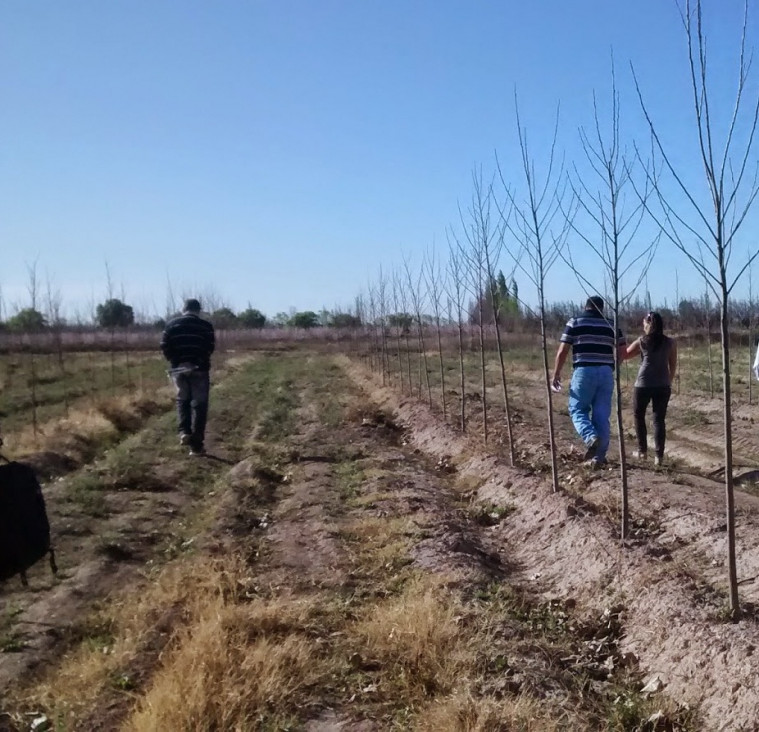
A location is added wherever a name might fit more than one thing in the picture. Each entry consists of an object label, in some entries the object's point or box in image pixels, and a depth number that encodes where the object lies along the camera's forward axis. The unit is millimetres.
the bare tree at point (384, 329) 23906
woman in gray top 8375
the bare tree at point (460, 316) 12147
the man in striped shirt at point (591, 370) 7977
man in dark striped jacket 10172
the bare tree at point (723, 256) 3871
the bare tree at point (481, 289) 10062
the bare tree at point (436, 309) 15869
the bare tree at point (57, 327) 24908
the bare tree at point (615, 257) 5571
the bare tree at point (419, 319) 17770
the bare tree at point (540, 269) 7674
